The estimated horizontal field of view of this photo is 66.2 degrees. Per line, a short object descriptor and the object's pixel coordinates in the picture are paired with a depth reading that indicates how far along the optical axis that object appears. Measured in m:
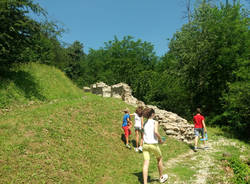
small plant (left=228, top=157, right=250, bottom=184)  8.20
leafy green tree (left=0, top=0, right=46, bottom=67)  13.62
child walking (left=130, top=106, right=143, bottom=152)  10.27
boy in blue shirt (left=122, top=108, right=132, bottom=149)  10.41
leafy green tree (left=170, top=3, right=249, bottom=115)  23.47
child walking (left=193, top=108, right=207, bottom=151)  11.09
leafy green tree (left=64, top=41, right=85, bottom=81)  49.69
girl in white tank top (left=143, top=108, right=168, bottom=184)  6.09
